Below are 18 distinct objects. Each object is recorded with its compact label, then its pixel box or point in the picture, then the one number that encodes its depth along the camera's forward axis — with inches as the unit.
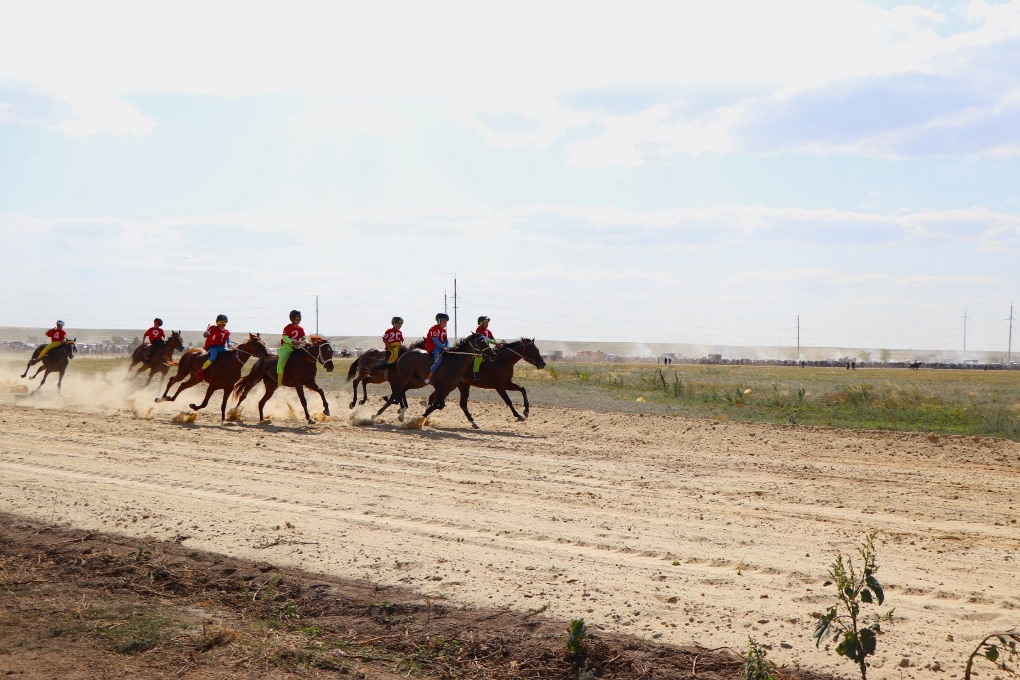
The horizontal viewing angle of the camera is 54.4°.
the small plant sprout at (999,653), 224.8
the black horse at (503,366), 896.9
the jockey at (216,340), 893.8
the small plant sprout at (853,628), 225.8
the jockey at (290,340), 858.8
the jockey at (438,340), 886.4
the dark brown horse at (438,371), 879.1
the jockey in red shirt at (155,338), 1111.6
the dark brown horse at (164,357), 1108.5
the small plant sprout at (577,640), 267.0
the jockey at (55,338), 1139.6
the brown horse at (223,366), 892.0
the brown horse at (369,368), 1008.2
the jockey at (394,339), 961.5
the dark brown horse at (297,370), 860.6
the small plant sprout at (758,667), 245.0
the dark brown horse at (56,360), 1138.0
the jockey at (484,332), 898.7
